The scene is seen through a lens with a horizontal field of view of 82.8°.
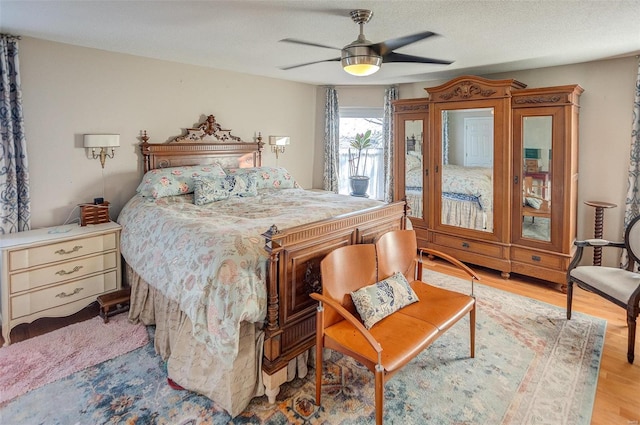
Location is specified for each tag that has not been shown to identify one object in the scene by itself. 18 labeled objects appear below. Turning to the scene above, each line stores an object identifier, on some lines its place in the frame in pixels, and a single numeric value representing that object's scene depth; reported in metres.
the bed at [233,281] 2.07
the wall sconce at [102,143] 3.45
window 5.91
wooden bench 1.92
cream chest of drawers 2.79
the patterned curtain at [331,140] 5.71
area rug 2.05
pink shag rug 2.38
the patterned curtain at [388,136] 5.50
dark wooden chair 2.53
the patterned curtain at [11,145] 3.00
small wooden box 3.37
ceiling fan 2.52
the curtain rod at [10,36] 2.98
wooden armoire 3.80
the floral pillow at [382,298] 2.24
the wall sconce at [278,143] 5.17
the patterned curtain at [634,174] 3.71
